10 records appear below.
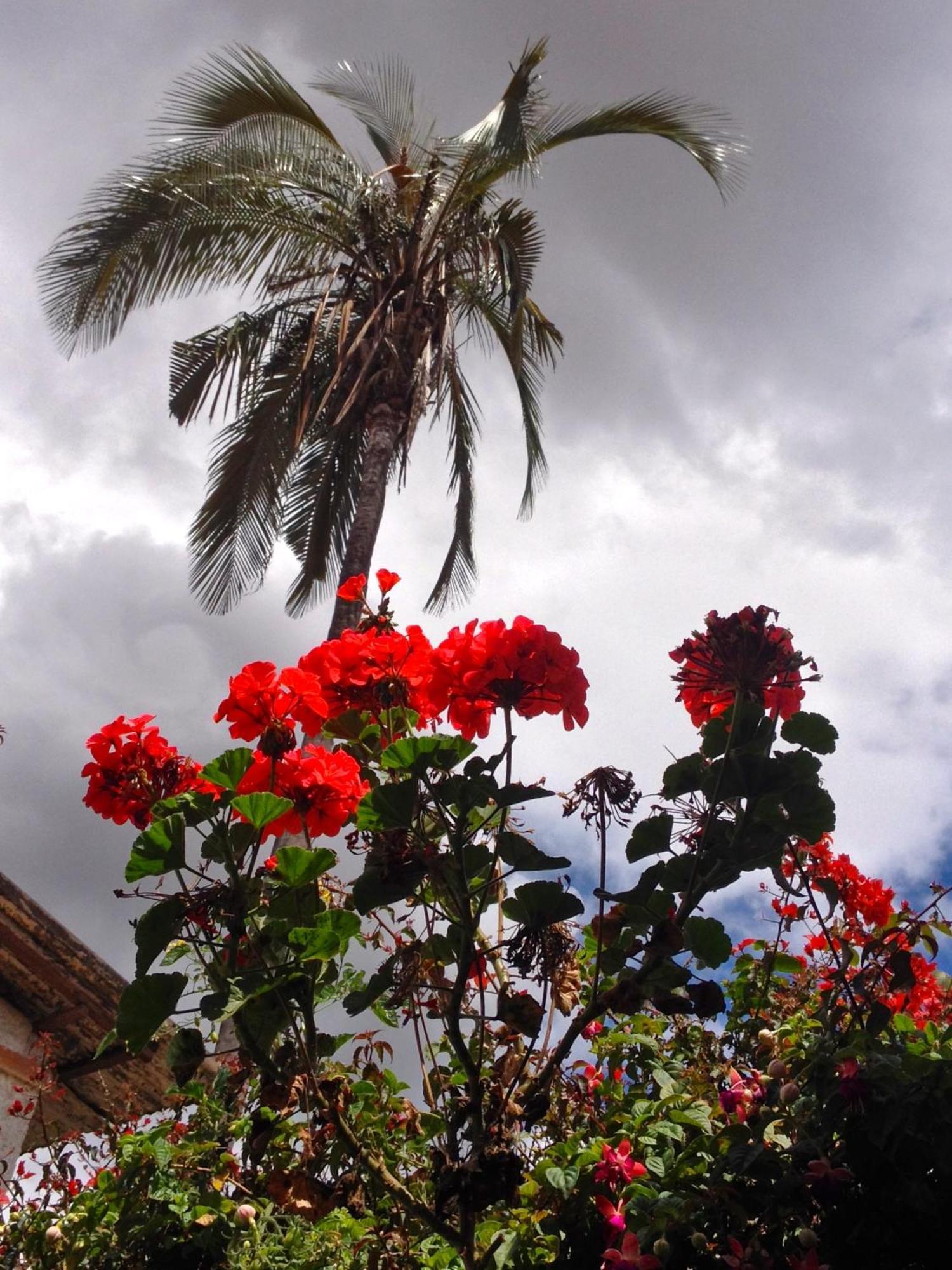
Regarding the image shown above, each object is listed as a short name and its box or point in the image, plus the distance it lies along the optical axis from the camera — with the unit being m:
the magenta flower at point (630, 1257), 1.22
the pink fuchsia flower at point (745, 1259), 1.16
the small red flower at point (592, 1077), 2.01
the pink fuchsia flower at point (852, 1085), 1.20
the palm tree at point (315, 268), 6.25
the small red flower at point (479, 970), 1.52
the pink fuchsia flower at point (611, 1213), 1.32
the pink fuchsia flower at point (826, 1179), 1.18
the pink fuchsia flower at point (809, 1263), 1.15
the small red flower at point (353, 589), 1.87
